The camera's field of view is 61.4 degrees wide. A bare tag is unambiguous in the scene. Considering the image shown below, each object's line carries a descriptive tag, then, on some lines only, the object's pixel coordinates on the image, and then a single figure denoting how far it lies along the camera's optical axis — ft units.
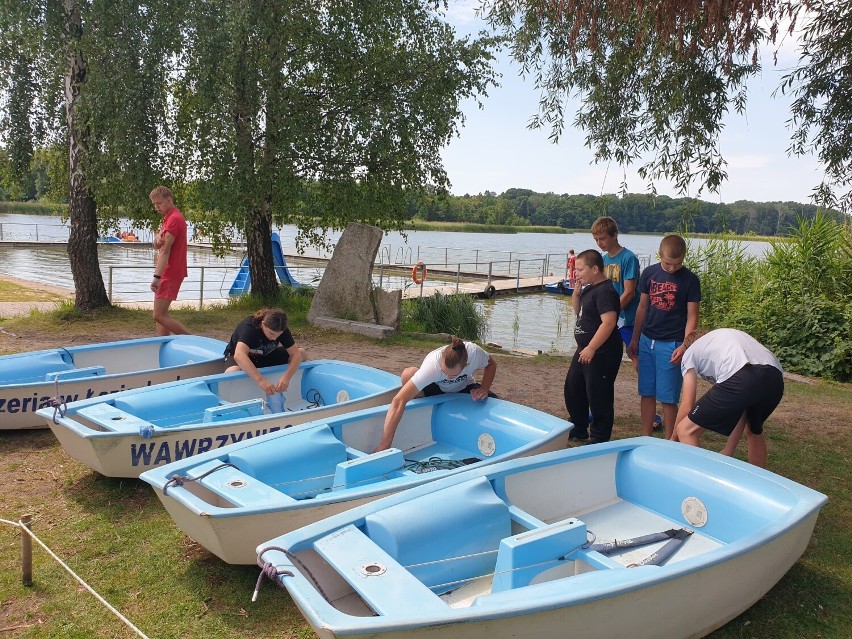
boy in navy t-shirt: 16.70
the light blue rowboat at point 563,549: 8.41
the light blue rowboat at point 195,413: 14.37
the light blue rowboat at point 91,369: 17.57
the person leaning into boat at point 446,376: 15.12
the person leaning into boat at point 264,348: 17.98
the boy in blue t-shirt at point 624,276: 18.90
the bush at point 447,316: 41.88
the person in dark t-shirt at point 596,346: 16.87
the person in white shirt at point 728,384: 13.25
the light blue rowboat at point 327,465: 11.09
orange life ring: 61.55
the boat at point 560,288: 76.54
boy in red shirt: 23.40
